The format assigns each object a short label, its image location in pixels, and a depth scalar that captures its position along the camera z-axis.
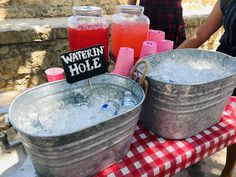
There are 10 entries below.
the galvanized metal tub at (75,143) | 0.68
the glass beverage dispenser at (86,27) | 1.23
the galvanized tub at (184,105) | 0.89
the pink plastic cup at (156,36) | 1.43
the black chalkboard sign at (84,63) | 0.88
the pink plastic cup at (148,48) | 1.21
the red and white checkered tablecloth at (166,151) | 0.88
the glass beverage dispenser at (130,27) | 1.32
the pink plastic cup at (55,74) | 1.10
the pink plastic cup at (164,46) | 1.33
